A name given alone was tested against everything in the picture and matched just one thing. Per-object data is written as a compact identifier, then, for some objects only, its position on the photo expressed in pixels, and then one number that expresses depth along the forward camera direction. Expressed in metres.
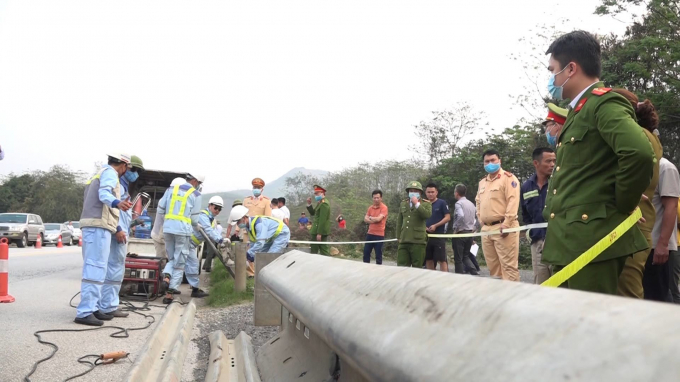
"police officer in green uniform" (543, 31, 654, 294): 2.36
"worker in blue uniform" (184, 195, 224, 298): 9.07
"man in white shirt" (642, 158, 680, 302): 3.86
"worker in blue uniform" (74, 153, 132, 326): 5.84
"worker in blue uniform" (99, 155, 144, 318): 6.43
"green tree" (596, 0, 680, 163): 15.18
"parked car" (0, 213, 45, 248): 25.20
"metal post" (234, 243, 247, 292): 8.50
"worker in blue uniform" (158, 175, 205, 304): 8.42
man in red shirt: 11.68
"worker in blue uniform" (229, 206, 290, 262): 8.70
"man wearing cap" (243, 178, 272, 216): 11.95
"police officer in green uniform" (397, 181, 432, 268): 8.11
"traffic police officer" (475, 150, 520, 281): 6.84
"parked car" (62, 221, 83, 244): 35.45
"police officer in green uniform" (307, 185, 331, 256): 11.77
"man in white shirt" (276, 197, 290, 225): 15.89
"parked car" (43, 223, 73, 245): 30.19
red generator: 8.30
